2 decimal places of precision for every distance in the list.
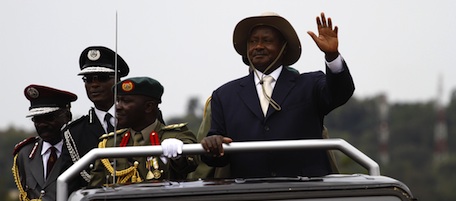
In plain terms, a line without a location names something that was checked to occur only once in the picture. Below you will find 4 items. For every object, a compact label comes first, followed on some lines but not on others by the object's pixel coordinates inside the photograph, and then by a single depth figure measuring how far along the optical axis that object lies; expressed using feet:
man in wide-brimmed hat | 45.98
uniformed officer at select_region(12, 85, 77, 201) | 57.82
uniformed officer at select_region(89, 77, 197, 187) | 49.70
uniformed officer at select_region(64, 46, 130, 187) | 56.70
